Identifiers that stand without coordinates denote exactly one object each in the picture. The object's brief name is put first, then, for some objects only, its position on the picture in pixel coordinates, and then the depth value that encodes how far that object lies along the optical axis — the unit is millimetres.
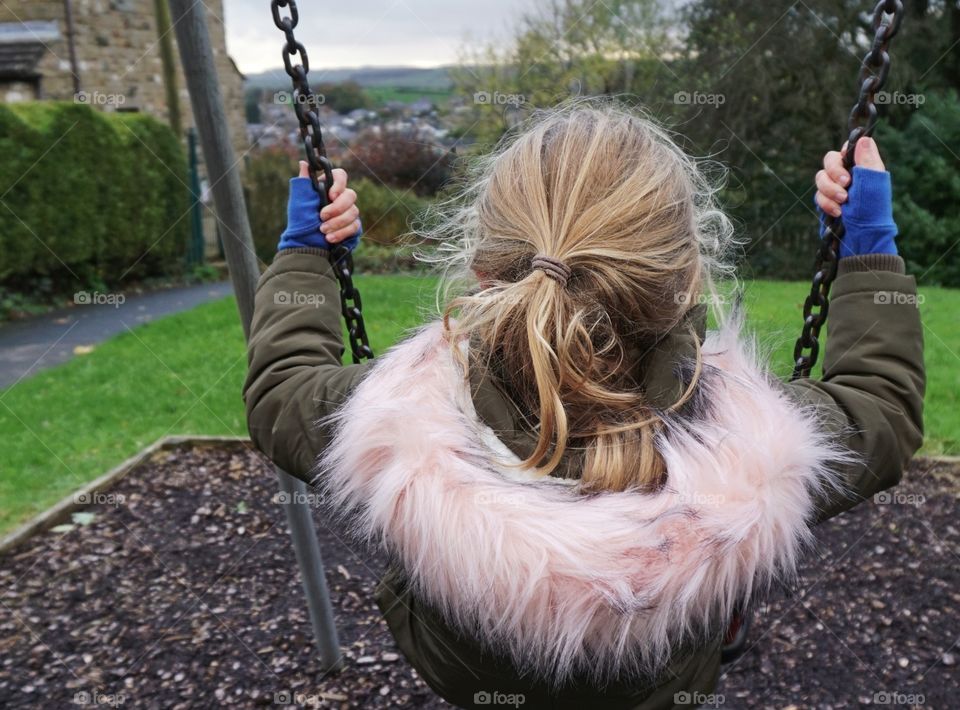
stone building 10617
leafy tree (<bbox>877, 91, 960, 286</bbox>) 11031
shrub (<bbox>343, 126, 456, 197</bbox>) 12492
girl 1154
